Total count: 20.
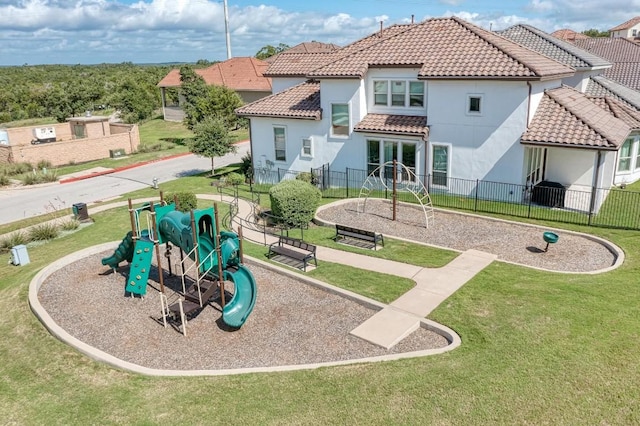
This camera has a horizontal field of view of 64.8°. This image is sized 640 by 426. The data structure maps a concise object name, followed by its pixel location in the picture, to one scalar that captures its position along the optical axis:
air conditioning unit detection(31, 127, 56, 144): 46.16
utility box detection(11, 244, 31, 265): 18.17
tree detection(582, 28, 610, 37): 131.43
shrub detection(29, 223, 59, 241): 20.97
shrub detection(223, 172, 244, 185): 28.09
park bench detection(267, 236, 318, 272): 15.26
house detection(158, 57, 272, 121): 58.62
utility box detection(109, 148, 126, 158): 43.22
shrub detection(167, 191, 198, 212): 21.81
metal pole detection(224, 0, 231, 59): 77.44
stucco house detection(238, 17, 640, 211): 20.69
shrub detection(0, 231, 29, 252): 20.37
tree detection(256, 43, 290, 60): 101.48
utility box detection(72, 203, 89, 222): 22.96
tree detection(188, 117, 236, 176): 30.61
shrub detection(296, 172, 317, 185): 25.83
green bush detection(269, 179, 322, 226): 18.67
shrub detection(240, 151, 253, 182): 29.86
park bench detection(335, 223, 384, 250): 16.91
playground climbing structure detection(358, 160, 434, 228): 23.33
